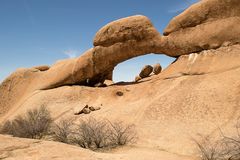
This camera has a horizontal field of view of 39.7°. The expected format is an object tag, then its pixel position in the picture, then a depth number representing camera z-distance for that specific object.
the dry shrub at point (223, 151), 6.82
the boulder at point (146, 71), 17.17
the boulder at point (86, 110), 13.14
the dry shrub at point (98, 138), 8.75
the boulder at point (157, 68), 18.23
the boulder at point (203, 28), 11.89
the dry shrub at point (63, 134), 9.57
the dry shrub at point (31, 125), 11.80
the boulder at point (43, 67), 18.99
